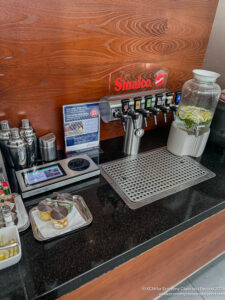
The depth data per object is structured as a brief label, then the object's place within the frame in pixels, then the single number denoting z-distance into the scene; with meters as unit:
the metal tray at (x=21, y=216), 0.74
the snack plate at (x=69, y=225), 0.72
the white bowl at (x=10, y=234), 0.65
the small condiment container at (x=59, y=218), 0.73
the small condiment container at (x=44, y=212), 0.76
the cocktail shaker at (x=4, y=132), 0.90
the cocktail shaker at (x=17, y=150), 0.90
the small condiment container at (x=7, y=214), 0.69
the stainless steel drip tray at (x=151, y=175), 0.92
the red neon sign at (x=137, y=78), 1.13
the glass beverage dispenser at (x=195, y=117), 1.09
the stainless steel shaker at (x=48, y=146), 1.01
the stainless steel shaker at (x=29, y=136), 0.95
